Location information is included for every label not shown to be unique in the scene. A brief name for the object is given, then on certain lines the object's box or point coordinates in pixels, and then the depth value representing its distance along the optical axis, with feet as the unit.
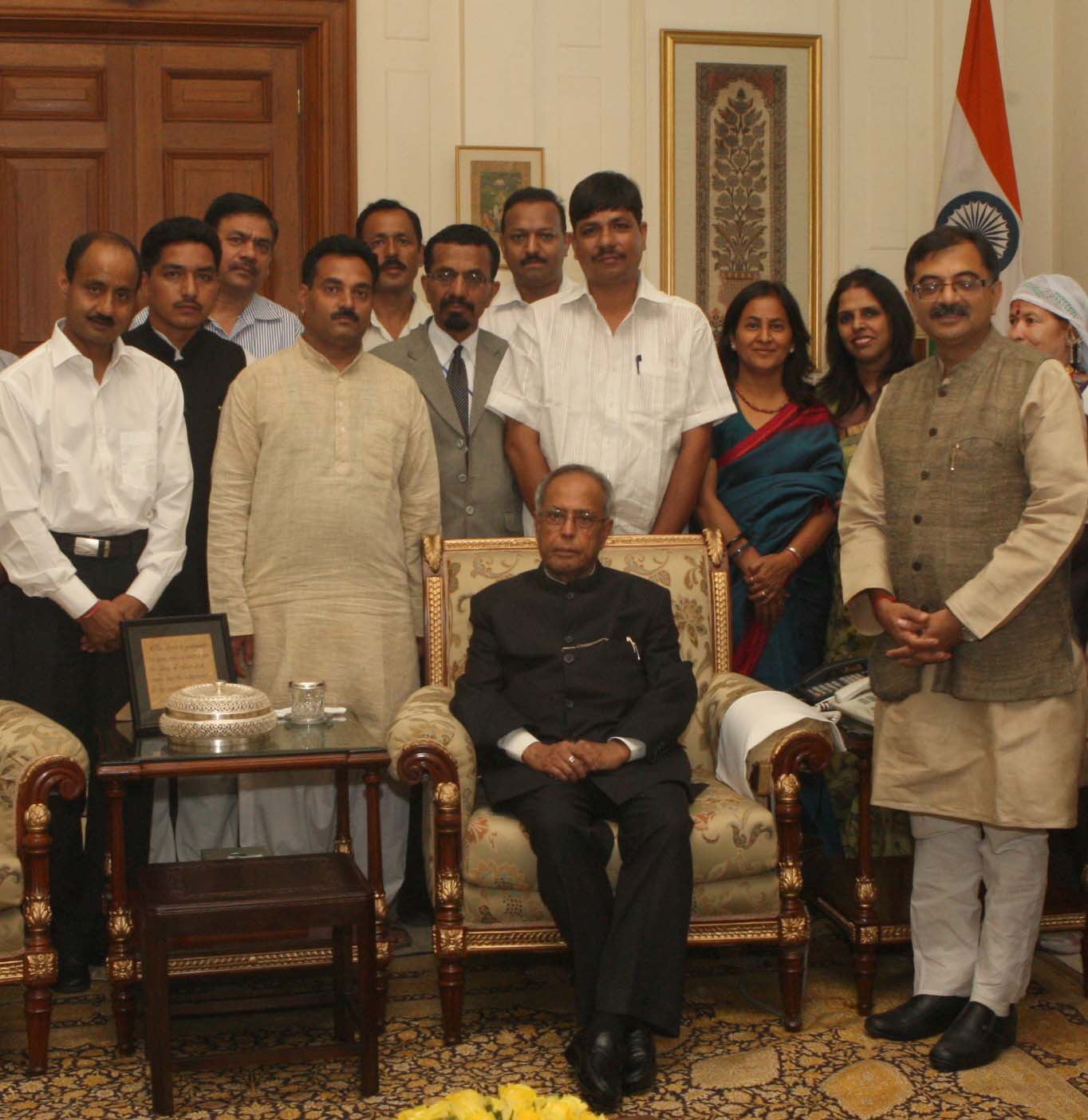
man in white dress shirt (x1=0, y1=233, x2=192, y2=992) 11.18
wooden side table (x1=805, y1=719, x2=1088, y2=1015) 11.02
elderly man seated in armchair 9.73
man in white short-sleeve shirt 13.06
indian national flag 18.94
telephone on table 11.41
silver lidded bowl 10.19
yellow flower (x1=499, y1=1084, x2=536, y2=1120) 4.98
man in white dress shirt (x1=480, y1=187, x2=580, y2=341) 14.42
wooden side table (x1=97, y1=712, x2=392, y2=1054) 9.93
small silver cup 10.95
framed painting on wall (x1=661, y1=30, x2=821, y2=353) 19.24
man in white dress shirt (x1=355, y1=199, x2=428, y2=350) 14.69
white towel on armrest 10.78
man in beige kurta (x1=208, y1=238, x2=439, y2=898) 12.03
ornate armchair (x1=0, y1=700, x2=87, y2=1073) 9.71
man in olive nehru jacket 9.96
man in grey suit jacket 13.29
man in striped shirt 14.02
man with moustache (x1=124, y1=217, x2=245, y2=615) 12.72
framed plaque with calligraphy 10.71
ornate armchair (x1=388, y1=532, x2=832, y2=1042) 10.29
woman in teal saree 13.26
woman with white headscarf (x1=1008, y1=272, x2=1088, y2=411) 12.78
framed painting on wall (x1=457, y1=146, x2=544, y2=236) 18.58
